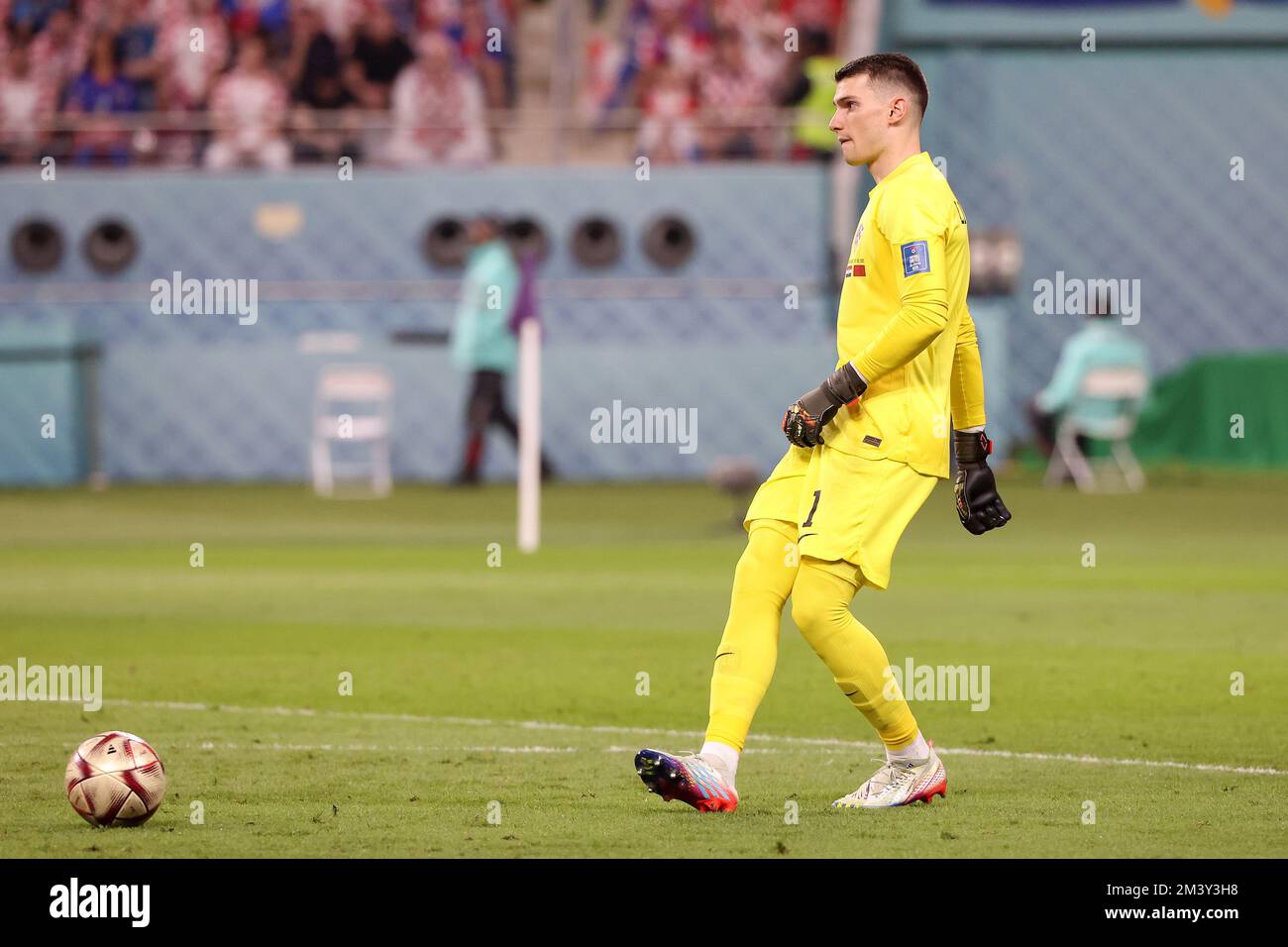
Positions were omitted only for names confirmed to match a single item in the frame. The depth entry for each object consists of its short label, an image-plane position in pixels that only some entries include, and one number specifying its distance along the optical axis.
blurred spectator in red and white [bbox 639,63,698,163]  25.78
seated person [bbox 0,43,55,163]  26.03
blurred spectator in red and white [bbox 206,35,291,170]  25.52
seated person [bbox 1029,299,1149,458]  22.83
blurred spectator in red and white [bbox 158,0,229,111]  25.98
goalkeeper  6.41
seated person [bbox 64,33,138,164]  25.75
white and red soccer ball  6.44
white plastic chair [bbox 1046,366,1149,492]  22.80
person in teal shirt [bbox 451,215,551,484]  23.12
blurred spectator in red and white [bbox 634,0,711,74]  26.20
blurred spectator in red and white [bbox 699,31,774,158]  25.95
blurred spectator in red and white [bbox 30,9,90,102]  26.09
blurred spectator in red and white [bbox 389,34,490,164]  25.16
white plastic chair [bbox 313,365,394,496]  23.95
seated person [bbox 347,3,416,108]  25.66
